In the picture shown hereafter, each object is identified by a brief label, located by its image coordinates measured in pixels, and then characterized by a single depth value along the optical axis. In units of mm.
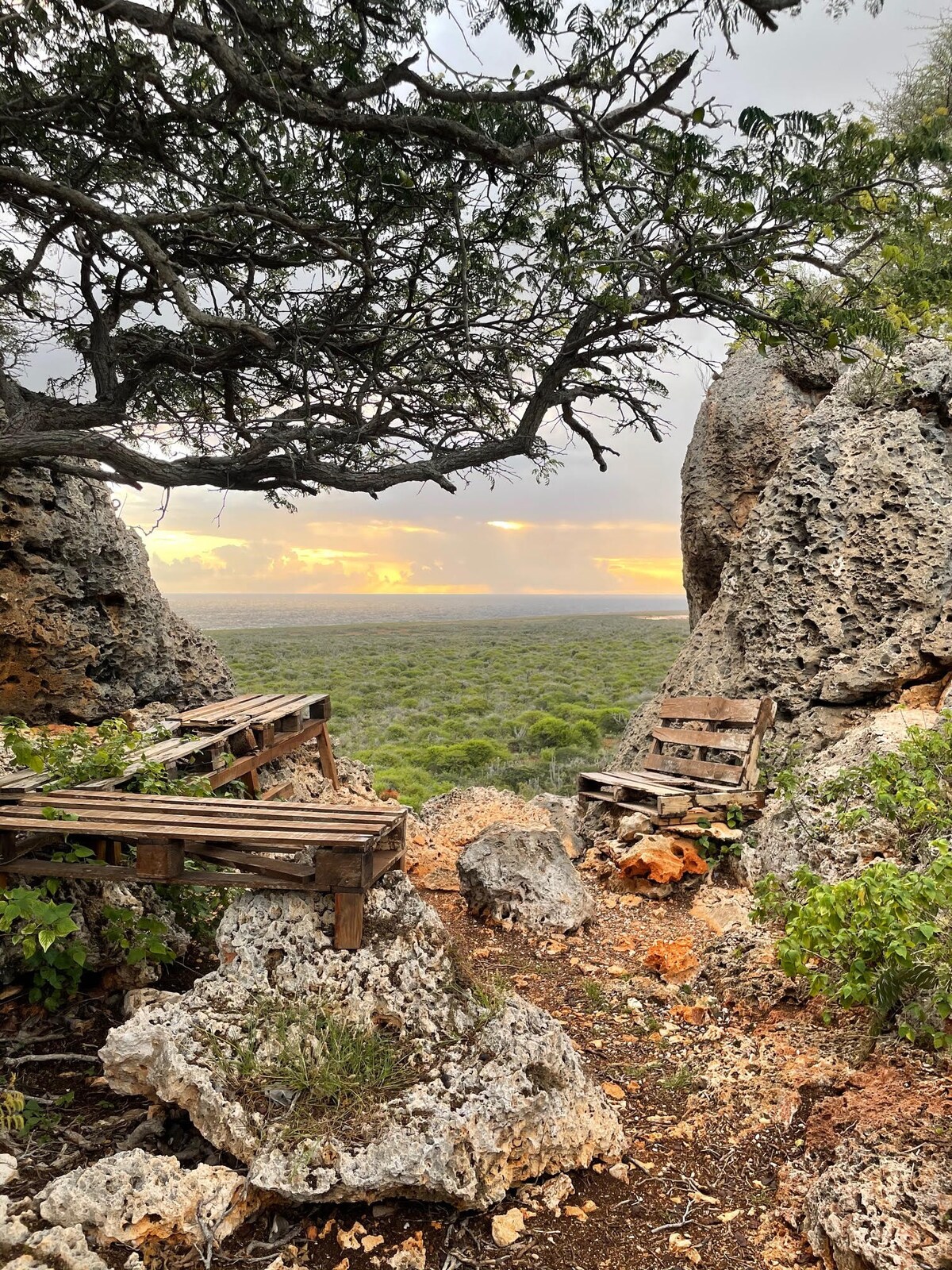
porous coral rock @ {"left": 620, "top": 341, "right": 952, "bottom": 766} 7348
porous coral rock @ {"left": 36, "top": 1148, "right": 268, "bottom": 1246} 2594
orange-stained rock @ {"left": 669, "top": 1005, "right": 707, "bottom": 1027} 4371
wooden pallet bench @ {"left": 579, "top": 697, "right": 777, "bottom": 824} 7090
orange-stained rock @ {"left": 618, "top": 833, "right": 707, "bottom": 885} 6492
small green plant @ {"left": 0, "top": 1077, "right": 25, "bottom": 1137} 3111
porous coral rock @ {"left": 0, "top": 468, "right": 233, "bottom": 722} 7711
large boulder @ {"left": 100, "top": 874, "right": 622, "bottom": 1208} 2875
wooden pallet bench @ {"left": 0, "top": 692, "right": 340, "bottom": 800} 5320
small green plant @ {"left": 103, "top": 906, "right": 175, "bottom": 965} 3961
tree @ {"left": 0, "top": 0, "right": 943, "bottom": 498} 4352
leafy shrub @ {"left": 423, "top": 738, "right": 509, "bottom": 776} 15016
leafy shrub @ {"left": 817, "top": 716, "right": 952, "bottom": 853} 4508
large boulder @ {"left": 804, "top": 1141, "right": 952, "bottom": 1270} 2443
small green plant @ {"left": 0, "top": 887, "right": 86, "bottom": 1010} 3496
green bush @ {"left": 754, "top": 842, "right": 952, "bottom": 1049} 3242
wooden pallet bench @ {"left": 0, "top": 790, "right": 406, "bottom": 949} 3531
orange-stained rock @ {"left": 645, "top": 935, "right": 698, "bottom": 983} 4996
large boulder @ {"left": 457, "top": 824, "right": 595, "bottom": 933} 5836
